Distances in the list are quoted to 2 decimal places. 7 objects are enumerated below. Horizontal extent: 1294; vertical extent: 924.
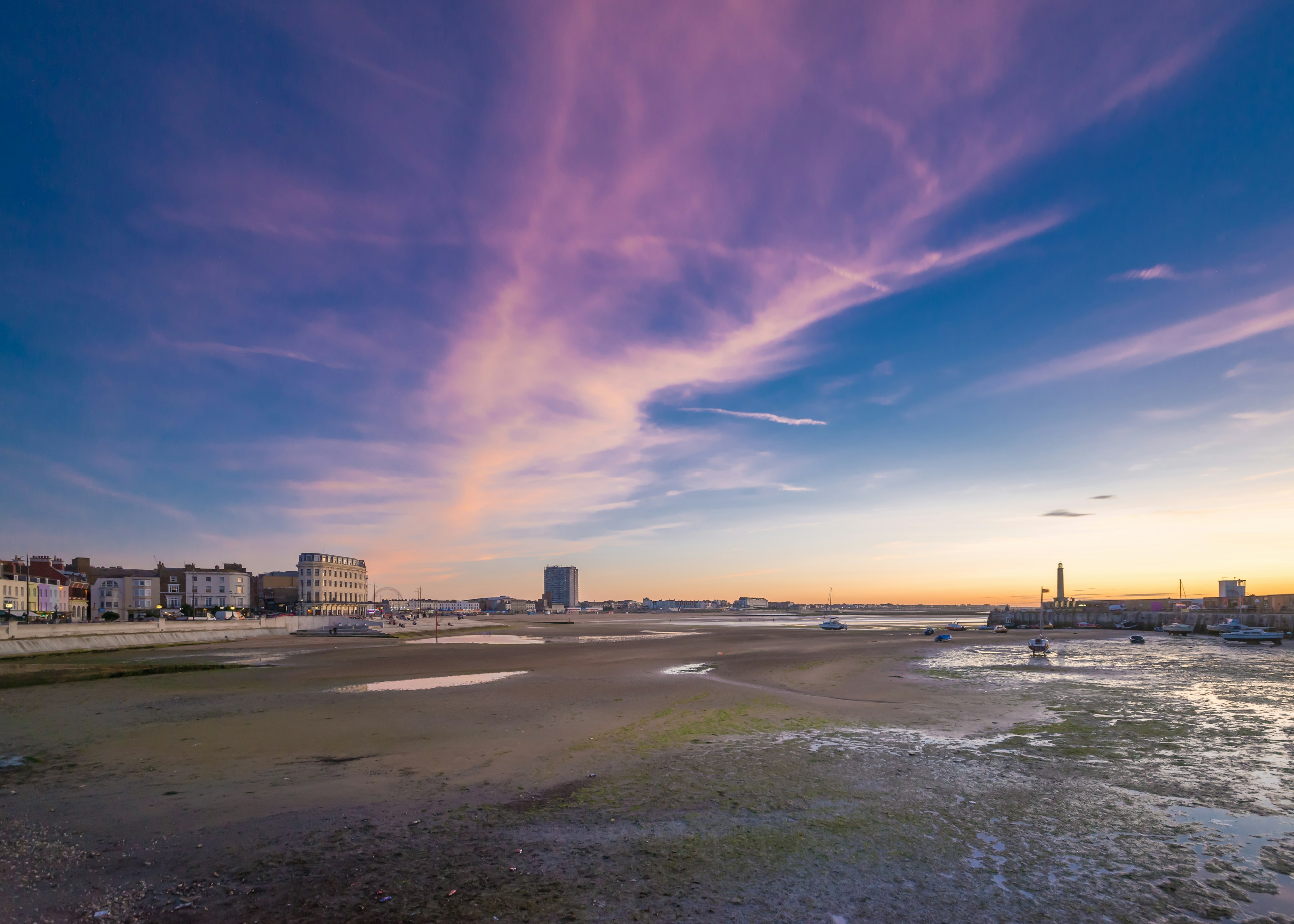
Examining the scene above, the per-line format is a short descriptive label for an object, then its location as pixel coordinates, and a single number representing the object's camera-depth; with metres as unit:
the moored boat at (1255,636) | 67.38
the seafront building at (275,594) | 178.38
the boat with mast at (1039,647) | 49.88
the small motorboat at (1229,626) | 75.75
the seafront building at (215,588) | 147.25
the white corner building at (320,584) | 184.62
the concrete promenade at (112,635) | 49.28
